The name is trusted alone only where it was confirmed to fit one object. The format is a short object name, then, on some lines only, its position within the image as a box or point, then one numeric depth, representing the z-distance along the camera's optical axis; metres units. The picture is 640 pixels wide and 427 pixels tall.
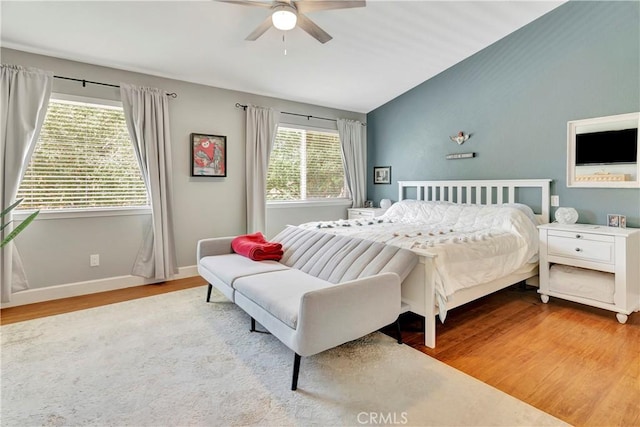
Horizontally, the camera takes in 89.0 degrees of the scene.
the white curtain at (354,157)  5.64
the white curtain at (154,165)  3.74
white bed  2.42
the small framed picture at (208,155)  4.21
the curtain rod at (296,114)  4.55
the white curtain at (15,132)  3.08
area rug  1.67
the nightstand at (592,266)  2.79
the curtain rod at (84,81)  3.40
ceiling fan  2.32
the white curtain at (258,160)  4.59
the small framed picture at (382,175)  5.64
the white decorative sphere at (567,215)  3.32
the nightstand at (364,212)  5.30
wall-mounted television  3.04
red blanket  3.08
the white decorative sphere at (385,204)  5.43
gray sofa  1.84
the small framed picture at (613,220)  3.10
